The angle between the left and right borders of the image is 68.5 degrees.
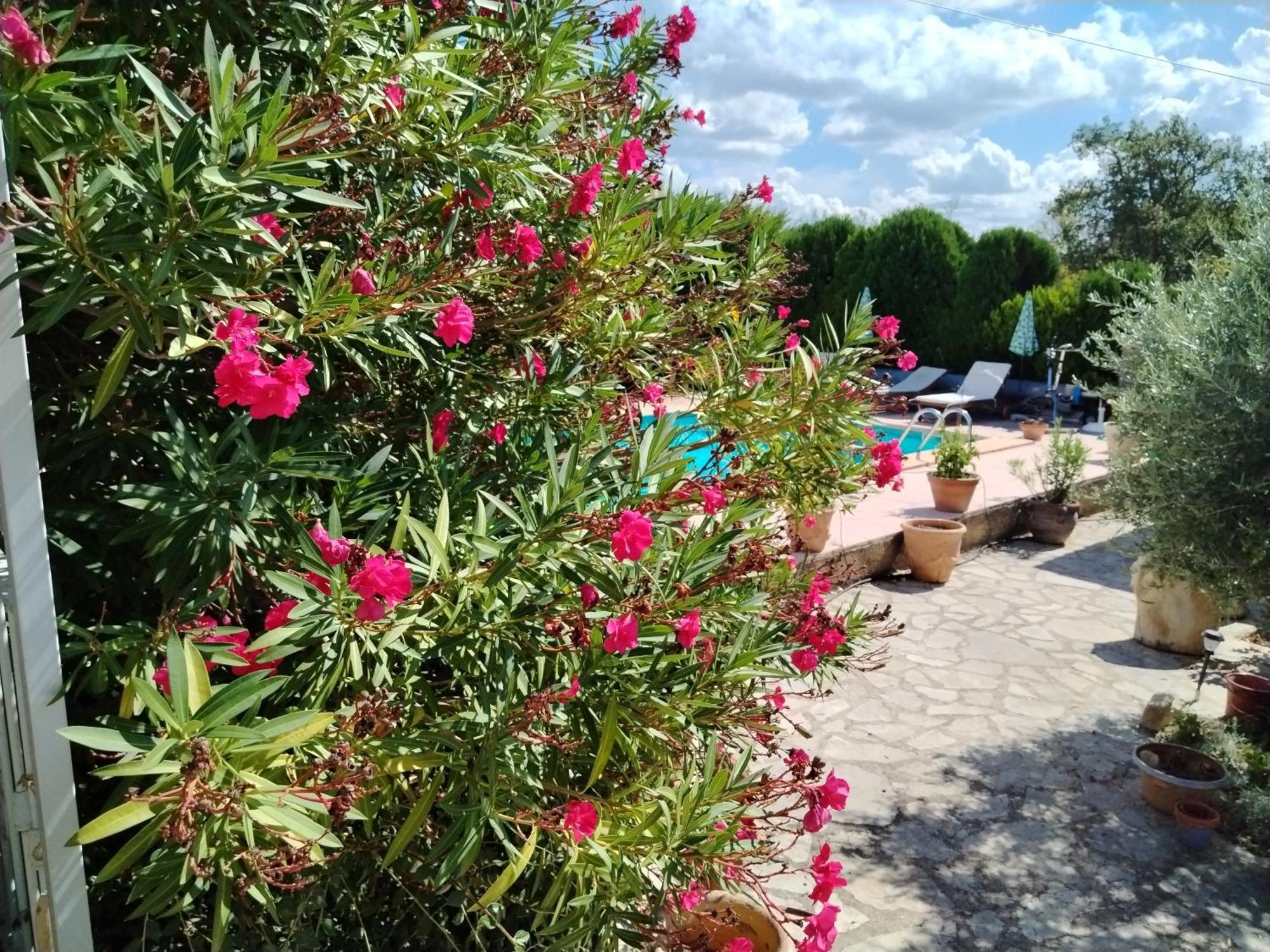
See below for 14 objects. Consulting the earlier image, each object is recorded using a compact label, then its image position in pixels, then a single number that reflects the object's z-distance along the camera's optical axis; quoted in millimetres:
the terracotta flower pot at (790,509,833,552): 6242
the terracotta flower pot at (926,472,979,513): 7449
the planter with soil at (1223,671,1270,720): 4375
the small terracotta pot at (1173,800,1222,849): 3609
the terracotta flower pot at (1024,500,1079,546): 7836
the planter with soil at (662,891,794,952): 1908
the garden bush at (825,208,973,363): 15992
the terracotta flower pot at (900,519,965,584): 6609
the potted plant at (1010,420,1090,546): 7758
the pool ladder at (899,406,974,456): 8100
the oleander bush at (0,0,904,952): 1193
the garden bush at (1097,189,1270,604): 3660
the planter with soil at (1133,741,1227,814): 3771
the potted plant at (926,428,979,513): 7461
